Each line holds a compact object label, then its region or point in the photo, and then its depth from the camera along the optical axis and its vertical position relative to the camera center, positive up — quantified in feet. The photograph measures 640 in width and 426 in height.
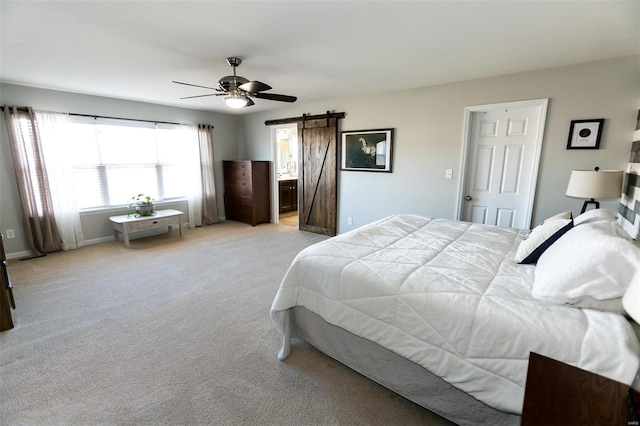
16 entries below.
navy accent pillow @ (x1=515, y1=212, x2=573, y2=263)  5.89 -1.55
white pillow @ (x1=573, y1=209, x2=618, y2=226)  6.12 -1.11
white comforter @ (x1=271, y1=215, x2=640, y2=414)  3.79 -2.30
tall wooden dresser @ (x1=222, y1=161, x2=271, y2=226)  19.19 -1.62
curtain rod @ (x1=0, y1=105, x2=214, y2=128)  12.46 +2.70
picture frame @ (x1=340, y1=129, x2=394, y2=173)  14.21 +0.93
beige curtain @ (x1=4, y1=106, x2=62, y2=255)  12.42 -0.57
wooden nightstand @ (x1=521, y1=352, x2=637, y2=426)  2.57 -2.22
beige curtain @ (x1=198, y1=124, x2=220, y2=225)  19.16 -0.58
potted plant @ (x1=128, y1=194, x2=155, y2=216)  15.70 -2.16
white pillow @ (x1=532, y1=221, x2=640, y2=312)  4.03 -1.61
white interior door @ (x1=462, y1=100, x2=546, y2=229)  10.72 +0.19
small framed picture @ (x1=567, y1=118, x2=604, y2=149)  9.34 +1.16
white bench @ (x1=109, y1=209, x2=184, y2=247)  14.60 -2.94
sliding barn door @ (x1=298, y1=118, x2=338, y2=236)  16.28 -0.45
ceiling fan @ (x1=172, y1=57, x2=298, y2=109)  8.83 +2.55
